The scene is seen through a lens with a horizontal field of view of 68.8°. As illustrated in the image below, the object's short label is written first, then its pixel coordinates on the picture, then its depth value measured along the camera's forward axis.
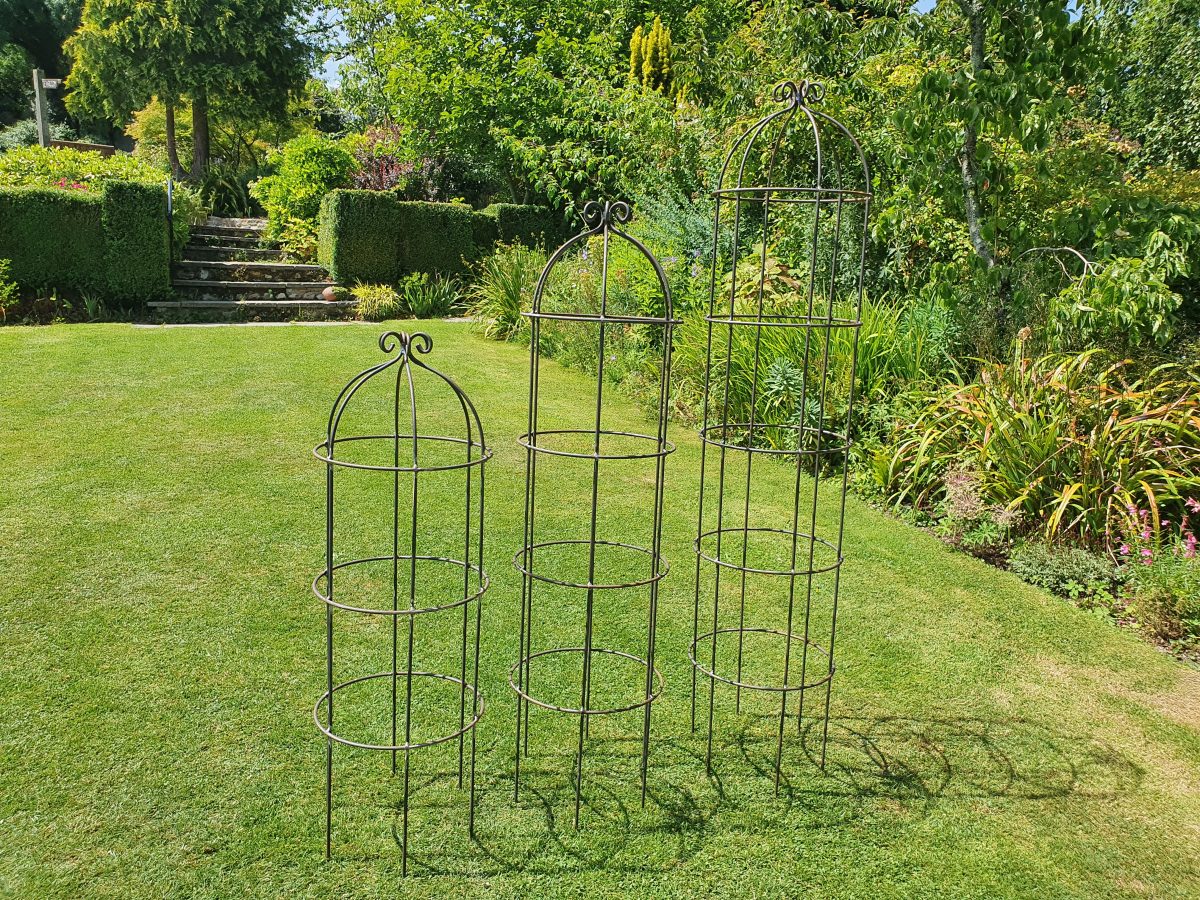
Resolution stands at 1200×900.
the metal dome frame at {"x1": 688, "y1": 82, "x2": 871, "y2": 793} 2.92
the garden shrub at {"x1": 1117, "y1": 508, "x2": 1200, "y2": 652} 3.94
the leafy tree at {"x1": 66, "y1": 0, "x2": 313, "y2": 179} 20.91
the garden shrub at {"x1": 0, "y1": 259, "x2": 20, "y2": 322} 9.91
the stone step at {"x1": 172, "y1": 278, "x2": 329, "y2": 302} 11.83
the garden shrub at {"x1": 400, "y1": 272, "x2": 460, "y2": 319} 12.12
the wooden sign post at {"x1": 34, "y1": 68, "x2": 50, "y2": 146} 16.85
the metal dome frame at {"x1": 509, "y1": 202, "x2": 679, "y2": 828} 2.46
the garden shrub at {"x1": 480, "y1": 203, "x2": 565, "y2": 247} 13.78
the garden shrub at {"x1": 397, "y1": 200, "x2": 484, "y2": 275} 12.55
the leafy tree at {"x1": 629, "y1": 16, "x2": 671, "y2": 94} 12.10
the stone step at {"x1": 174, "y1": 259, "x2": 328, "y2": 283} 12.24
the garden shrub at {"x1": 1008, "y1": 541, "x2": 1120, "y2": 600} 4.37
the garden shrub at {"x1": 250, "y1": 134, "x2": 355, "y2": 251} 13.67
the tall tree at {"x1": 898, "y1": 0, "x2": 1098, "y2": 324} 4.78
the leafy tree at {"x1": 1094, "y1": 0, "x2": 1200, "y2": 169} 8.71
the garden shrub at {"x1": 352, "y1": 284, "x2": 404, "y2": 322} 11.68
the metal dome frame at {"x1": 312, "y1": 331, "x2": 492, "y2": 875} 2.34
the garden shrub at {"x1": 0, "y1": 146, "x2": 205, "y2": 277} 11.04
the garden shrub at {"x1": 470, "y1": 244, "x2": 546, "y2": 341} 10.73
